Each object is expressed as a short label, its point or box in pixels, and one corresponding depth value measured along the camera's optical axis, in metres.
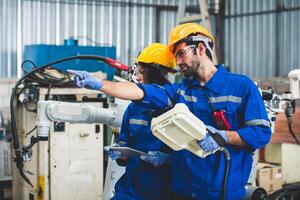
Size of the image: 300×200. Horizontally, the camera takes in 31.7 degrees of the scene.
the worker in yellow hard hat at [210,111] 2.20
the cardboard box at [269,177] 4.74
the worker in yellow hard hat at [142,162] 2.62
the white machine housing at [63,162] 4.08
